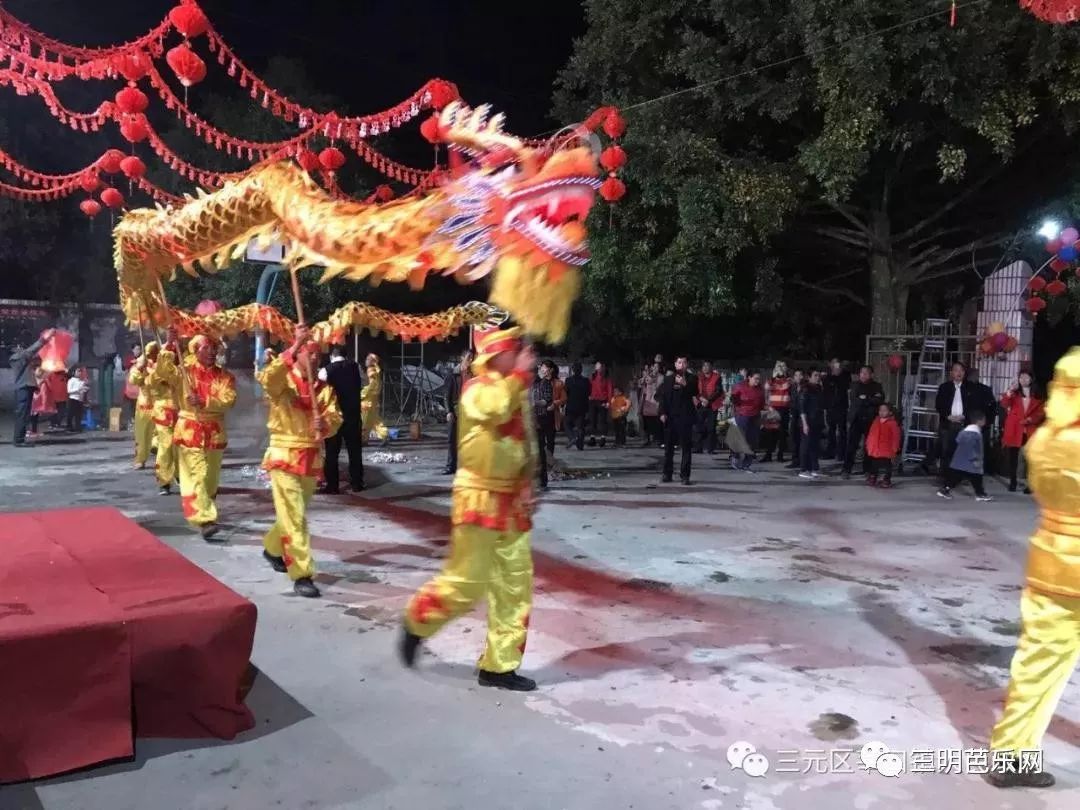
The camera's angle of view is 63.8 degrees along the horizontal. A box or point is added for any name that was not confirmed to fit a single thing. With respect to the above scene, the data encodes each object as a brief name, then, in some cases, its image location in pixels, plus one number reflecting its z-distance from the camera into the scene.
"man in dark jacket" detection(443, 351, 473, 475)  10.69
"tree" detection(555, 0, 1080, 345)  11.20
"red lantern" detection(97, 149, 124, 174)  9.74
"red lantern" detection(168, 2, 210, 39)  6.74
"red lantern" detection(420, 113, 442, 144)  8.09
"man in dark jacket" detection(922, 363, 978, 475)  10.02
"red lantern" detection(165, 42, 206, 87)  7.26
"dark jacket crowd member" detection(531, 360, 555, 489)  10.10
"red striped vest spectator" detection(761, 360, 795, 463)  12.54
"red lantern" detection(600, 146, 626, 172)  10.02
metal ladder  12.21
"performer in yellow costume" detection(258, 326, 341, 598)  5.36
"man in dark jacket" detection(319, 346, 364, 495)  9.20
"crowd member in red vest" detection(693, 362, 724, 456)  13.46
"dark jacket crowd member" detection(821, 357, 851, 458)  12.02
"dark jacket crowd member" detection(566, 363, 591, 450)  14.45
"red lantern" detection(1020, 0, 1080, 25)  7.02
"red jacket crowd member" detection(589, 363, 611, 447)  15.64
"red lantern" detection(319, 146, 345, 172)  9.52
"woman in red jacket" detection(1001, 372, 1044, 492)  10.15
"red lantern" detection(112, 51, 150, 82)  7.34
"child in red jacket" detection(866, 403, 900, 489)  10.38
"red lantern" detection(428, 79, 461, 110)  8.28
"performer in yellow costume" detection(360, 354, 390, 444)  13.43
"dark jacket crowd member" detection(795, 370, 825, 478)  11.25
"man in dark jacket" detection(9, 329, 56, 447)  12.87
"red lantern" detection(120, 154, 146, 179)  9.49
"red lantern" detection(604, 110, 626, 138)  9.15
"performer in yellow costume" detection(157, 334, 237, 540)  6.76
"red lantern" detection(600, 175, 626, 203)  9.97
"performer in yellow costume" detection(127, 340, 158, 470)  8.43
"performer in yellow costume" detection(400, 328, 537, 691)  3.83
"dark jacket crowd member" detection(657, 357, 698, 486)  10.10
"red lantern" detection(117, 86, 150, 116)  7.98
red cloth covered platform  3.00
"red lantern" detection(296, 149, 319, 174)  9.57
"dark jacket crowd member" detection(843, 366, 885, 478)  10.95
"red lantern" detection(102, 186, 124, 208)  9.98
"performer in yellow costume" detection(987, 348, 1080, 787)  3.00
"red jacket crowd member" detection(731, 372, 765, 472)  12.03
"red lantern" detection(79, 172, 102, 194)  10.05
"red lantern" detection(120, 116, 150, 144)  8.45
